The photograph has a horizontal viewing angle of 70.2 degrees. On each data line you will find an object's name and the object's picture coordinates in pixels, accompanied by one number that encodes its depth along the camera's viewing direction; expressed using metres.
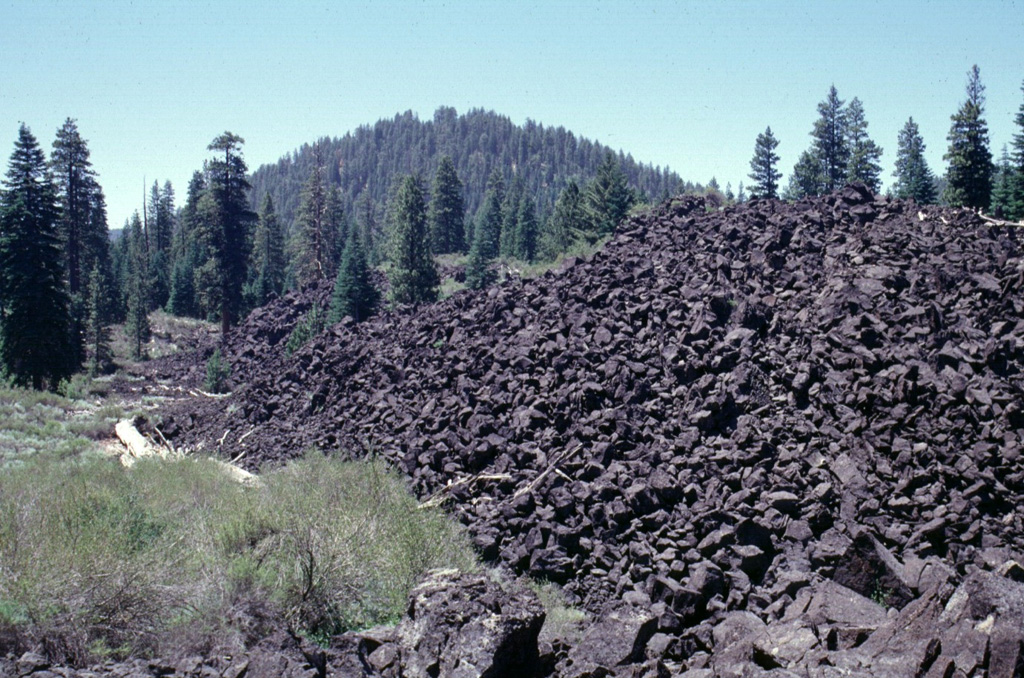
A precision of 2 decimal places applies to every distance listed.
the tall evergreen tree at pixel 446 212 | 62.53
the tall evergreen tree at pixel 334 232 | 58.11
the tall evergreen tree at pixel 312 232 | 50.56
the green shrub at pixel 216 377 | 30.98
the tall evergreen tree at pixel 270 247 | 63.25
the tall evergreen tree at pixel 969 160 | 36.62
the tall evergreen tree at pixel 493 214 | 60.90
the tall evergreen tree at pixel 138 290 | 43.12
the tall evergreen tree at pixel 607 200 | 37.47
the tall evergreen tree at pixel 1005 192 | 36.50
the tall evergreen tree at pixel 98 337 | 37.75
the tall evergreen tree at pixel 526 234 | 58.81
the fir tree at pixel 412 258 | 35.28
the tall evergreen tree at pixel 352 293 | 33.62
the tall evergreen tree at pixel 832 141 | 47.56
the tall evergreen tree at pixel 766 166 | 43.03
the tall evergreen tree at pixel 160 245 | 60.88
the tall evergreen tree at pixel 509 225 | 61.46
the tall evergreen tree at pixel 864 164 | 44.38
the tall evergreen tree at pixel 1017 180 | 34.81
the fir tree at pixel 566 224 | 44.56
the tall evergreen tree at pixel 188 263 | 55.09
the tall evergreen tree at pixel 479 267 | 40.69
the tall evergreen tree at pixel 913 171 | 38.94
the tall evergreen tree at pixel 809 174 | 48.25
